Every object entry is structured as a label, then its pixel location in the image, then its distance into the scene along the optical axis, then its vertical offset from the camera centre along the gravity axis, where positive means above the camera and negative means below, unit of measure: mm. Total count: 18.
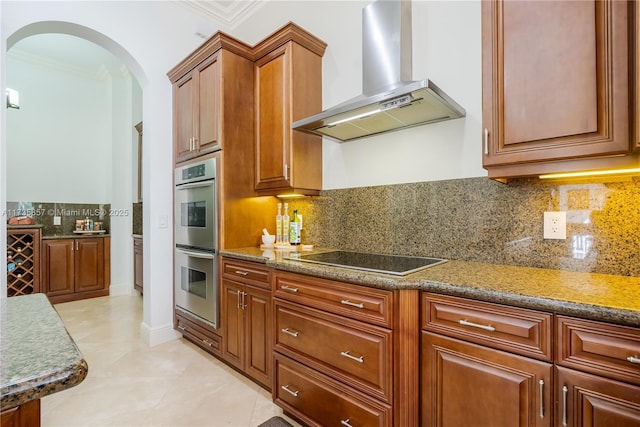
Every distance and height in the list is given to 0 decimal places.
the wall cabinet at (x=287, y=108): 2285 +832
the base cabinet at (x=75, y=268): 3967 -719
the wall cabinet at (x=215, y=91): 2395 +1013
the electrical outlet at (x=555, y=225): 1450 -61
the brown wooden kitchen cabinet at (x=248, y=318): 1973 -719
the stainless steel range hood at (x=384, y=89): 1643 +755
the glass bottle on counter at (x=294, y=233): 2463 -153
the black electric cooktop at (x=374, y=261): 1476 -271
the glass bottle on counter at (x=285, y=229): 2521 -124
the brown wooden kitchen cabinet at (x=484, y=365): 1012 -551
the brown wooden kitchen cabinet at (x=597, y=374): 874 -487
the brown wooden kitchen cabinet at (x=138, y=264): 4223 -695
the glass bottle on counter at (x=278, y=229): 2562 -125
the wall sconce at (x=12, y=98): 2792 +1076
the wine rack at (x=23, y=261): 3633 -545
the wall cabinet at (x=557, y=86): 1087 +496
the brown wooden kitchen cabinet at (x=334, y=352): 1319 -676
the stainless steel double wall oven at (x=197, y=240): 2400 -215
